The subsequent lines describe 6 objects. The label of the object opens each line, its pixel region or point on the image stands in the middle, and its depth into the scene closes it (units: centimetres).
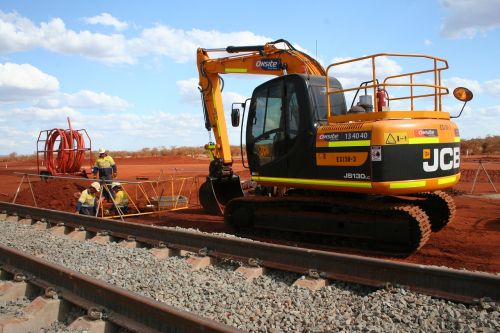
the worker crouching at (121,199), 1362
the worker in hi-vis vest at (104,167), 1593
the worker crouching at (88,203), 1306
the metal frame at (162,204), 1299
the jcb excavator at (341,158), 725
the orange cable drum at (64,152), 2008
